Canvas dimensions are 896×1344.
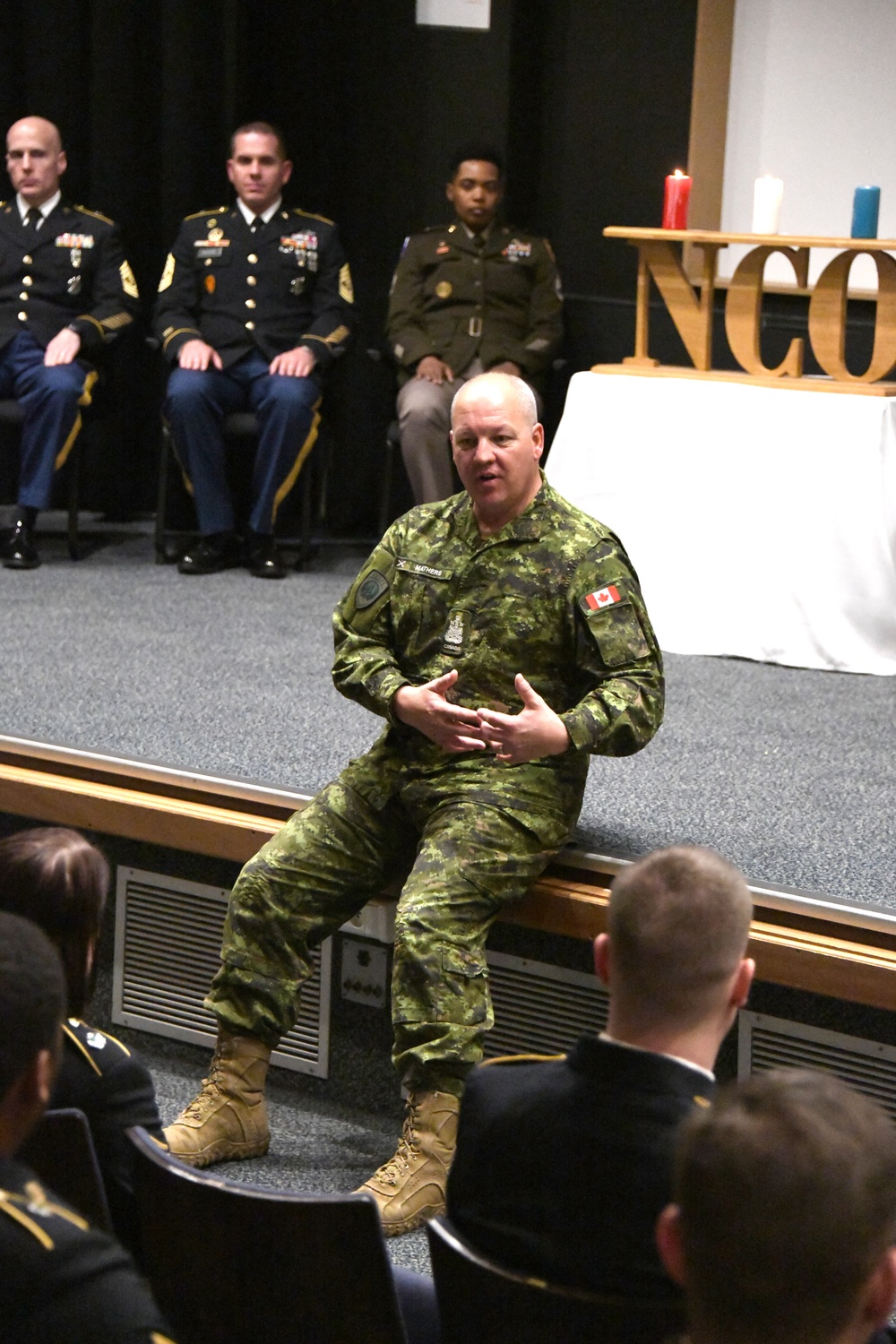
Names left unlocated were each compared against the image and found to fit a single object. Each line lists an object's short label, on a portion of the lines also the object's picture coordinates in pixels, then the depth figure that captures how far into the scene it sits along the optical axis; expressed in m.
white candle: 7.82
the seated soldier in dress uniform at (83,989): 3.26
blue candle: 7.70
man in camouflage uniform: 4.45
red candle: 8.03
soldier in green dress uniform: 9.51
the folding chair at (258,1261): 2.68
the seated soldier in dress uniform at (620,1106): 2.55
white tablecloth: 7.52
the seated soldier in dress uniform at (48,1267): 2.07
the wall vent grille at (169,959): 5.44
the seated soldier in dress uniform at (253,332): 9.41
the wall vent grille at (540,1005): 4.85
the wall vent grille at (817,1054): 4.43
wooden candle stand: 7.82
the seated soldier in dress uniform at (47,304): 9.46
